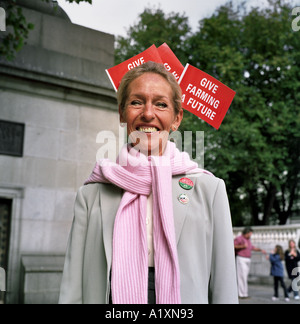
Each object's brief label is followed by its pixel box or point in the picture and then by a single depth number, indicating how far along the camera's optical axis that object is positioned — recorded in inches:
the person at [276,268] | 442.0
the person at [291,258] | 460.1
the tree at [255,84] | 687.7
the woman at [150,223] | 82.0
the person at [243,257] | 443.9
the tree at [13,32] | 245.3
